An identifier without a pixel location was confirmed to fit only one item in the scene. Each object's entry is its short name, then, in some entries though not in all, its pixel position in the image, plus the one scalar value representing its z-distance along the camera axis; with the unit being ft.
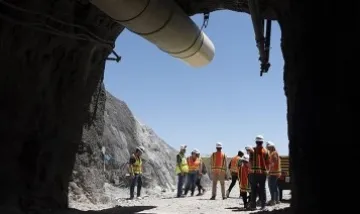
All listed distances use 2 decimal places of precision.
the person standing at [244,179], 35.78
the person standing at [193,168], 51.75
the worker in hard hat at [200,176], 52.70
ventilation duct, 22.06
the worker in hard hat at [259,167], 32.48
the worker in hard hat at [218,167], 47.14
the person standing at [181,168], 51.24
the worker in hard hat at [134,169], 47.70
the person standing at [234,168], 43.99
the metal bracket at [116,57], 30.50
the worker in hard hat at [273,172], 36.83
